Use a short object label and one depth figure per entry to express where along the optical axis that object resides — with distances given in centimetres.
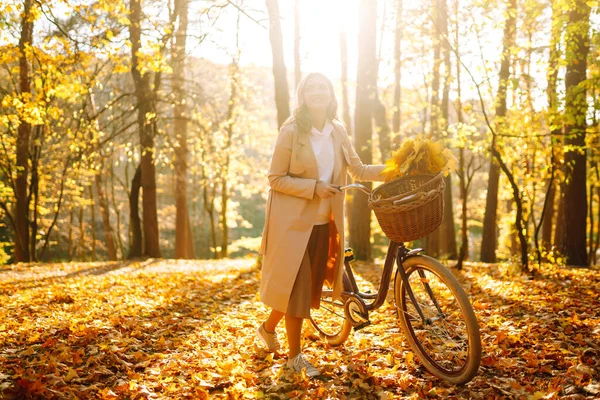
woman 375
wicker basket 312
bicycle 318
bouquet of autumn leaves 334
